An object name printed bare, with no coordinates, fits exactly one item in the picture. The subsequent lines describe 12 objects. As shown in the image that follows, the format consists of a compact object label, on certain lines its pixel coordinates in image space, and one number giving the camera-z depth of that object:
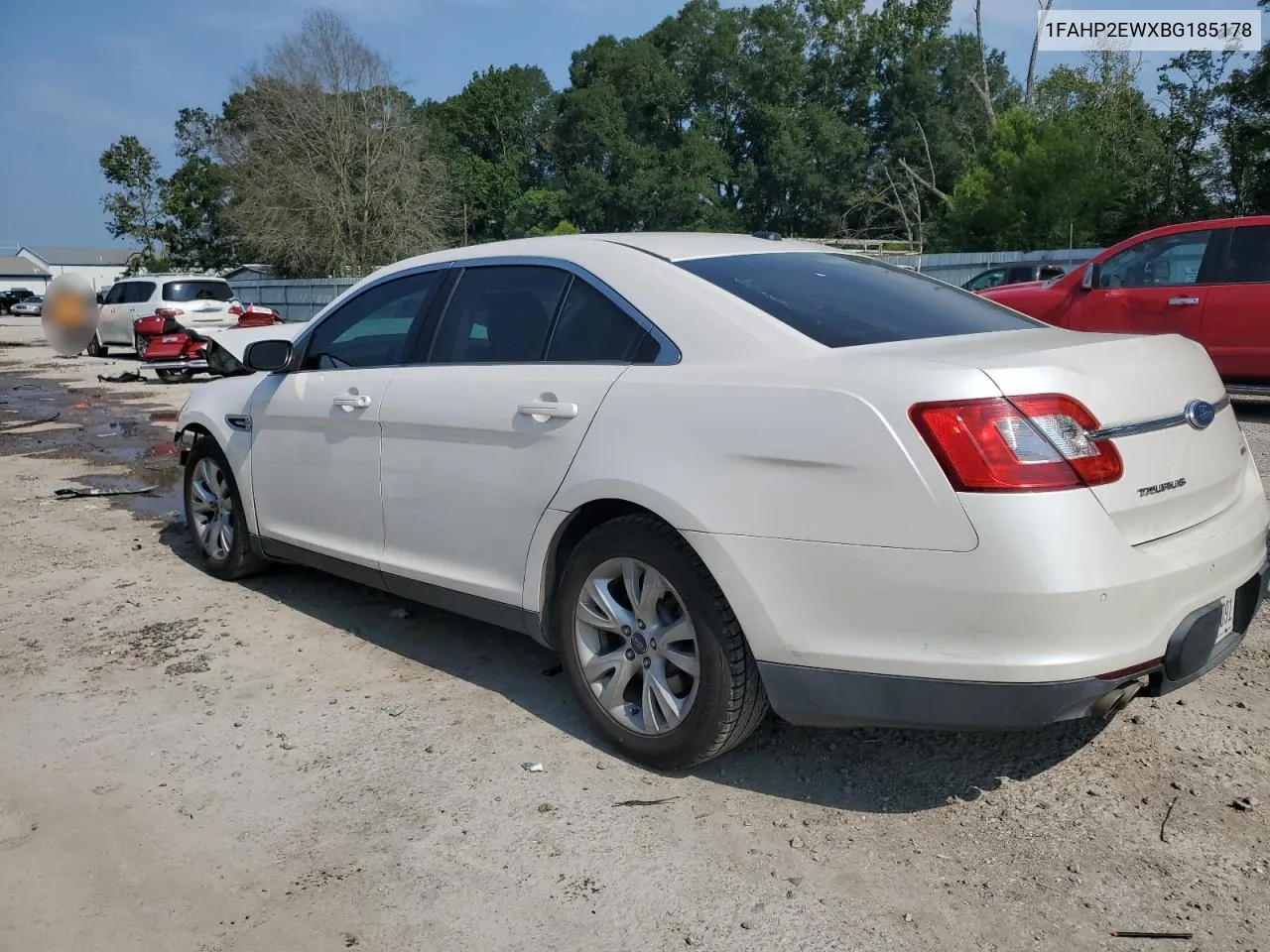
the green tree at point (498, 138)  76.88
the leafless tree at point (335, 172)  45.75
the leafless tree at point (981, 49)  44.00
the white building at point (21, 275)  105.06
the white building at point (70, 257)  113.51
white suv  21.48
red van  9.77
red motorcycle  18.08
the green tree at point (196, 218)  64.06
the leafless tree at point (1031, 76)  44.61
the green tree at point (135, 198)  63.00
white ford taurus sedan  2.69
